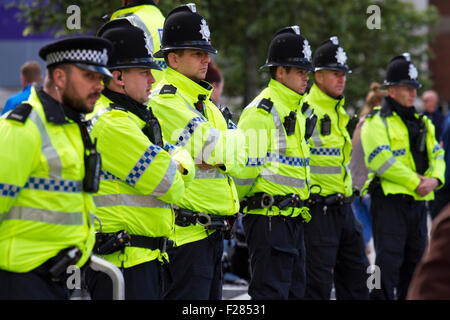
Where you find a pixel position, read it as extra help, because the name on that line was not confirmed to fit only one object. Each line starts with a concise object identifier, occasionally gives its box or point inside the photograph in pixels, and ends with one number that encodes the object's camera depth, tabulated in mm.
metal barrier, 7715
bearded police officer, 7102
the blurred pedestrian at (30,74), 16828
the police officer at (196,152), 10305
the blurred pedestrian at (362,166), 17875
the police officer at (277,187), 12484
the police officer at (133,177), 8758
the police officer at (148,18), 11914
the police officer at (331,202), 14055
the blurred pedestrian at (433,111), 30969
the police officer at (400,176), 15523
